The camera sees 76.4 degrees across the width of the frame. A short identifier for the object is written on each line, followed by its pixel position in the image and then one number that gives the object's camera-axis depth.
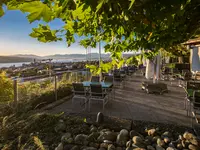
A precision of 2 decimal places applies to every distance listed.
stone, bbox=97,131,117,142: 2.78
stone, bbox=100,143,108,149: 2.61
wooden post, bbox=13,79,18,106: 4.13
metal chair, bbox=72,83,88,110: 4.73
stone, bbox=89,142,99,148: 2.66
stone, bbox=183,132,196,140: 2.67
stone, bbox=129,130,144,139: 2.85
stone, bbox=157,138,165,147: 2.61
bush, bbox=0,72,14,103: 4.24
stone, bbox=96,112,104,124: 3.37
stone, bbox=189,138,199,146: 2.56
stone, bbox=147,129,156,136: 2.95
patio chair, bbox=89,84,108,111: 4.52
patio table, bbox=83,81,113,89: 5.05
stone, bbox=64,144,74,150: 2.57
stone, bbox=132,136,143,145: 2.62
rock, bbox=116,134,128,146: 2.69
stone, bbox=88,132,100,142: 2.79
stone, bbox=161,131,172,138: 2.86
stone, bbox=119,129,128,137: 2.84
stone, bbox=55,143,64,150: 2.47
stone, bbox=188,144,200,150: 2.46
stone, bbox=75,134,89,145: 2.70
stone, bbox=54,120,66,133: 3.10
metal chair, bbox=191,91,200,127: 3.52
